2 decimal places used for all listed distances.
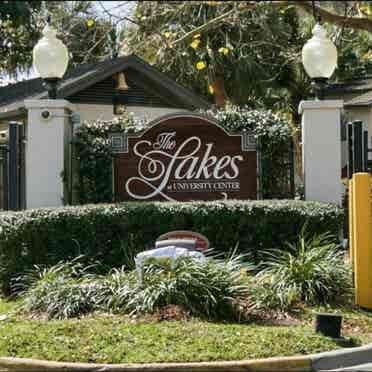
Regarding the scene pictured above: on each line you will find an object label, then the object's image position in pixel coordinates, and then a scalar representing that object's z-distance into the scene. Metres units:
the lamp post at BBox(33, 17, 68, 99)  12.95
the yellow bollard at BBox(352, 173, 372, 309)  9.73
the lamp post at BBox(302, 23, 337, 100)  12.71
